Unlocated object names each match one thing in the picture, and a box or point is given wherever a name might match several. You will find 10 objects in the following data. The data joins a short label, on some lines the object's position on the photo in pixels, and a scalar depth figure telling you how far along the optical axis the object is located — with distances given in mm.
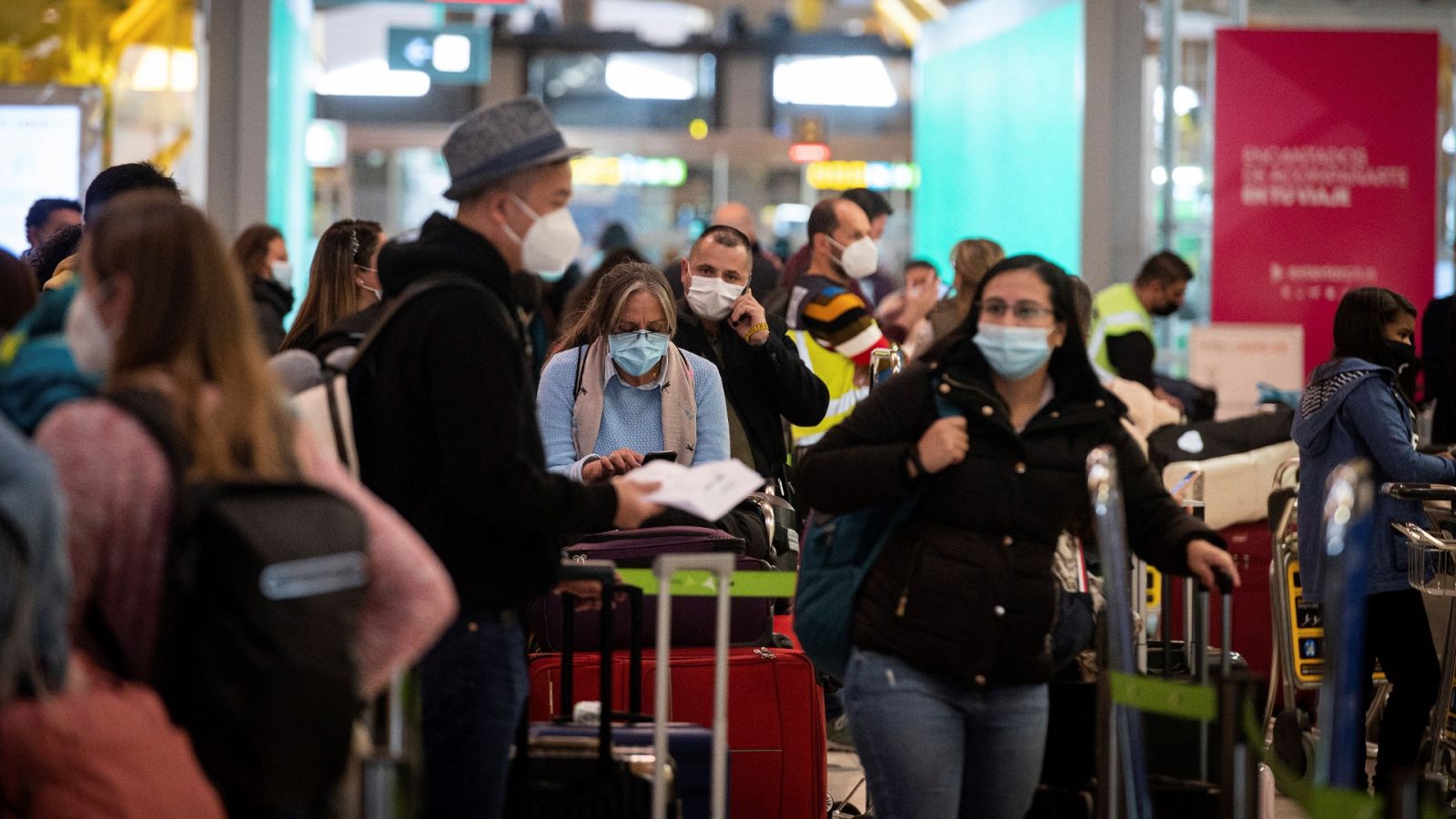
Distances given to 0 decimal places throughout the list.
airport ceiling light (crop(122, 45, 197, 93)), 19359
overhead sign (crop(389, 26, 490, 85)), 30687
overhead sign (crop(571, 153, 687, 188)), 41844
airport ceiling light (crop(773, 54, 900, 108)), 45344
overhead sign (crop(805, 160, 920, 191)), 41594
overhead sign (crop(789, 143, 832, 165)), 39000
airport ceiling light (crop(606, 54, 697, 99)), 44812
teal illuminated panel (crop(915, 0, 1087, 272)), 21469
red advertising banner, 19891
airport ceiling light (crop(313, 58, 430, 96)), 43344
